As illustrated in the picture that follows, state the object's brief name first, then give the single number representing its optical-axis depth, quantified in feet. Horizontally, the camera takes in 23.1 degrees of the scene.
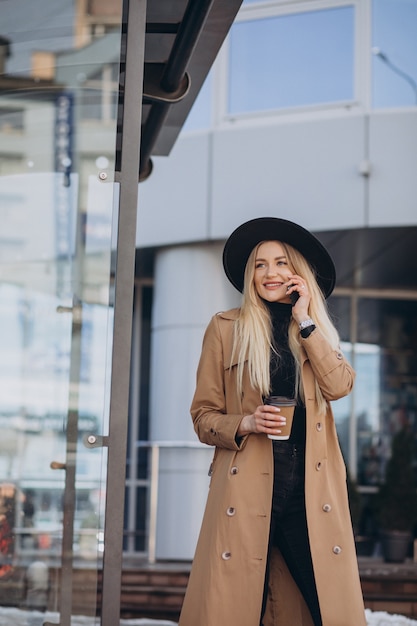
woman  10.65
